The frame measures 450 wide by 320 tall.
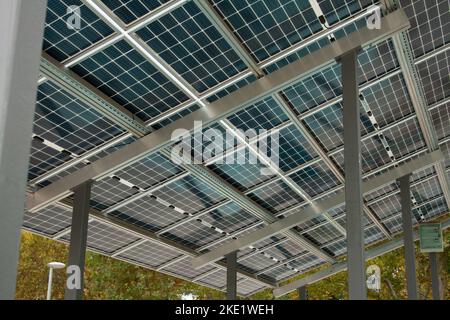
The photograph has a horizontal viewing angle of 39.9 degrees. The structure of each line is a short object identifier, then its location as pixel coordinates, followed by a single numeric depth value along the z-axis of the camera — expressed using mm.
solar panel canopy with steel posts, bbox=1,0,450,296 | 14305
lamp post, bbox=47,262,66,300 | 29331
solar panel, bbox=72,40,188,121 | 14547
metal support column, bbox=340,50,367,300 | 13453
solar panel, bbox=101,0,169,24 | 13094
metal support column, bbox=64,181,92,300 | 17688
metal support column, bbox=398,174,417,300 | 23094
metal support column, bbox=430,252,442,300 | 29731
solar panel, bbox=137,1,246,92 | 13891
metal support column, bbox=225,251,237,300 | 27125
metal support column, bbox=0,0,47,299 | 4676
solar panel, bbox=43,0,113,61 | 12961
